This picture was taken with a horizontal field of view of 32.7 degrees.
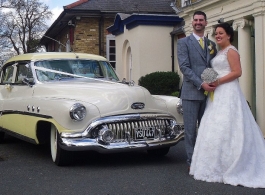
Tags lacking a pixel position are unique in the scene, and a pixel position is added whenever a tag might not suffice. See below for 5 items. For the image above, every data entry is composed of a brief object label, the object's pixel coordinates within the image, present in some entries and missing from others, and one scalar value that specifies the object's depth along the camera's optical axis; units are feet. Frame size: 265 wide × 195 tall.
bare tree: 149.48
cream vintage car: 19.04
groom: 18.45
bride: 16.75
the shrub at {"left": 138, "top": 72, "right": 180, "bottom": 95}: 55.62
